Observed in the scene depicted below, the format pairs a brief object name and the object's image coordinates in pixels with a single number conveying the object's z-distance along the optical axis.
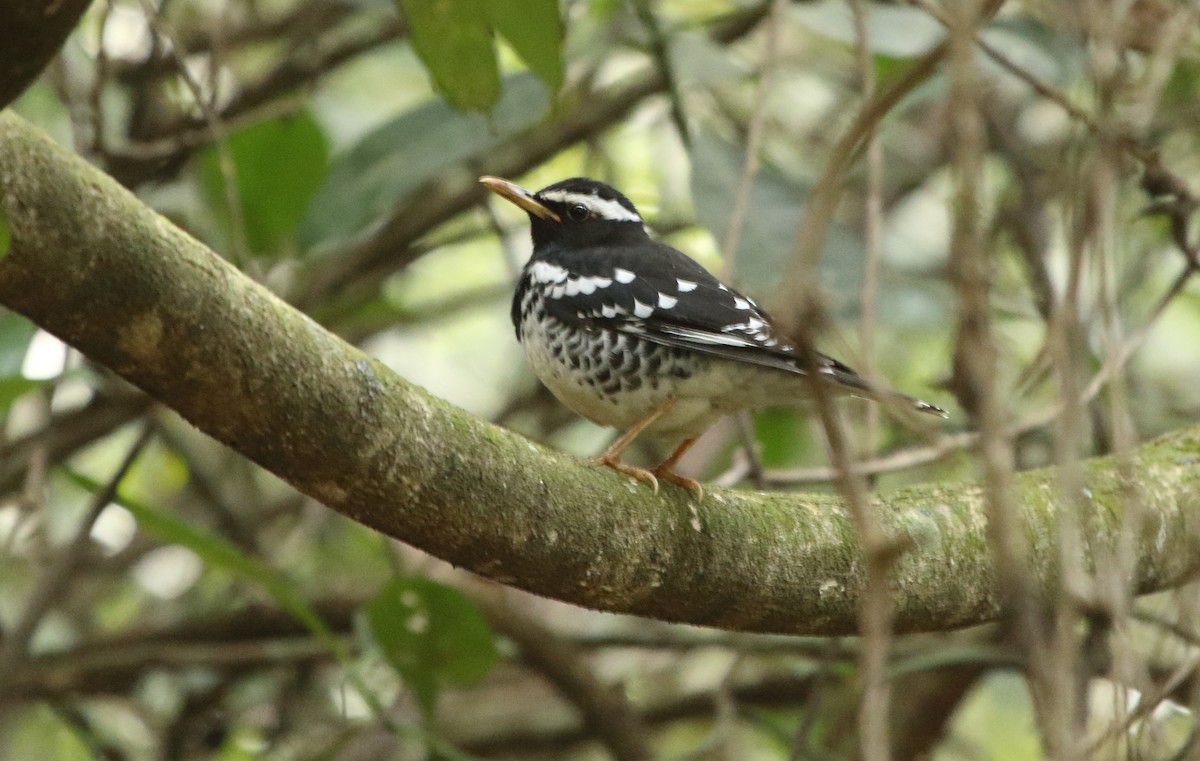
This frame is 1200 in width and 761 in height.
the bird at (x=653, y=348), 7.41
